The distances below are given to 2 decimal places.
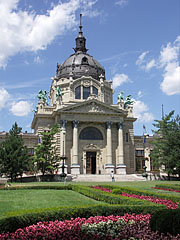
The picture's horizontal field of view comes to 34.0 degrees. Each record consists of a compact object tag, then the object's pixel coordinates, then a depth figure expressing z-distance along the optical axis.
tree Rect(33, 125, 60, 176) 46.00
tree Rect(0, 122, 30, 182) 41.84
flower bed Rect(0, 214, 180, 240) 10.09
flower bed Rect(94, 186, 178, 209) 15.57
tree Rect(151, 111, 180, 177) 46.41
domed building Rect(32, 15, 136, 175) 53.62
